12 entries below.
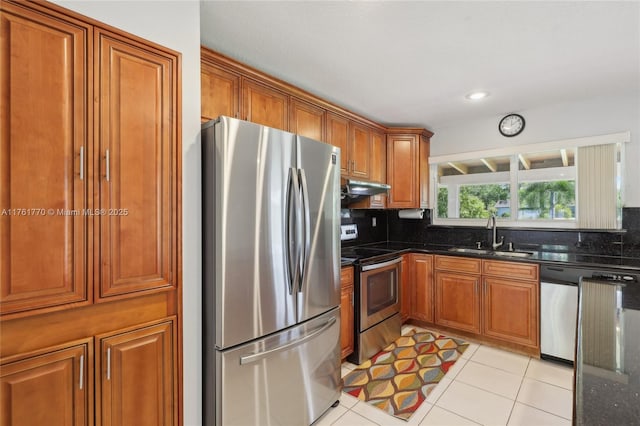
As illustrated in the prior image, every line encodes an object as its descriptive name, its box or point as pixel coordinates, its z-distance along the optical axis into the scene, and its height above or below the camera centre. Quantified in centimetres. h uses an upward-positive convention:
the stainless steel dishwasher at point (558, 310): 253 -84
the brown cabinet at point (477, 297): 277 -86
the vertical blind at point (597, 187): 281 +23
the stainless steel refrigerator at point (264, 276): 150 -33
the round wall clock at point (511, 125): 327 +96
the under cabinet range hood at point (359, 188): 272 +24
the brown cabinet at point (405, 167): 367 +56
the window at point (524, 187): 291 +28
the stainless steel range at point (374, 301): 264 -82
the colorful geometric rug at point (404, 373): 217 -132
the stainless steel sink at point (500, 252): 303 -41
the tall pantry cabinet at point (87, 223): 104 -3
